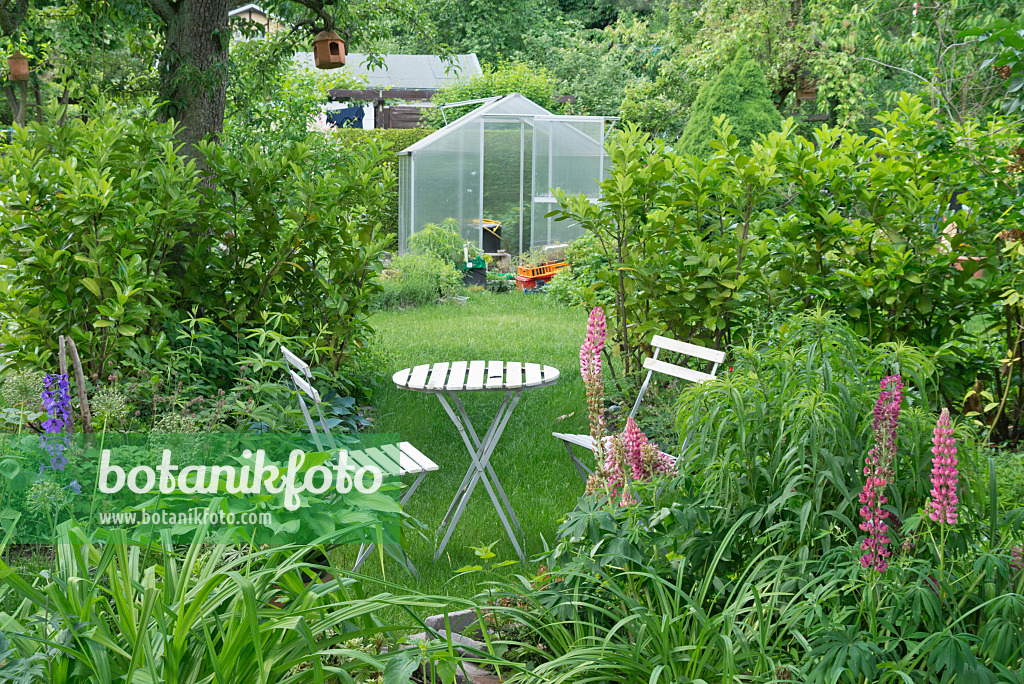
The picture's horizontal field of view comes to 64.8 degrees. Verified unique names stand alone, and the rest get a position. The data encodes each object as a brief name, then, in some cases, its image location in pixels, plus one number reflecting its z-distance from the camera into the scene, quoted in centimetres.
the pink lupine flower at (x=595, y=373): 247
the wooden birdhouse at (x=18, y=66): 659
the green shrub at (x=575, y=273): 838
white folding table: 376
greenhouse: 1265
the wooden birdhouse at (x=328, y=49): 626
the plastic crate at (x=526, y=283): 1223
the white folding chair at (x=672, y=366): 383
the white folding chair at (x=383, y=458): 322
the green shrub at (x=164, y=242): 434
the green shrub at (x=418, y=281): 1046
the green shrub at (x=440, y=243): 1199
